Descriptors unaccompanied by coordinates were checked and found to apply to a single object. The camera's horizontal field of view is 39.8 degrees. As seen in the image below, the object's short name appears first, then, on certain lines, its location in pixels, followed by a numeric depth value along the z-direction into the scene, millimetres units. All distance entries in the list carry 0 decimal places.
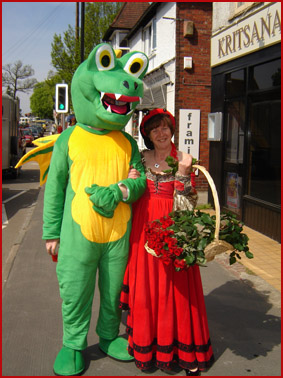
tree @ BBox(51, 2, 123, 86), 23645
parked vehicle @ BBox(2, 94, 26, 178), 11805
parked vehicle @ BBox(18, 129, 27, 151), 17202
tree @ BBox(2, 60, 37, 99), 66625
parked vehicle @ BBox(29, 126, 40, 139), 42438
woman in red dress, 2803
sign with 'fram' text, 10133
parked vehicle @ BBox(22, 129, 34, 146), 31100
